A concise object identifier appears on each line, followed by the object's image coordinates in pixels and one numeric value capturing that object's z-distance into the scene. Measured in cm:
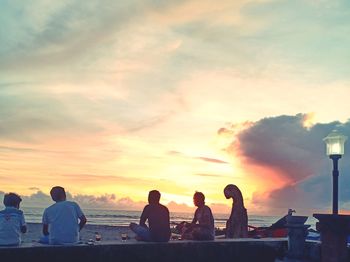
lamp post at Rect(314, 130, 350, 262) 1021
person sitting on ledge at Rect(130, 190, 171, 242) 901
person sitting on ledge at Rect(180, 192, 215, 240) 962
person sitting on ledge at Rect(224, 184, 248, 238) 1186
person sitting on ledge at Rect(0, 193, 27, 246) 771
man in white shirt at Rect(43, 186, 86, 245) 808
